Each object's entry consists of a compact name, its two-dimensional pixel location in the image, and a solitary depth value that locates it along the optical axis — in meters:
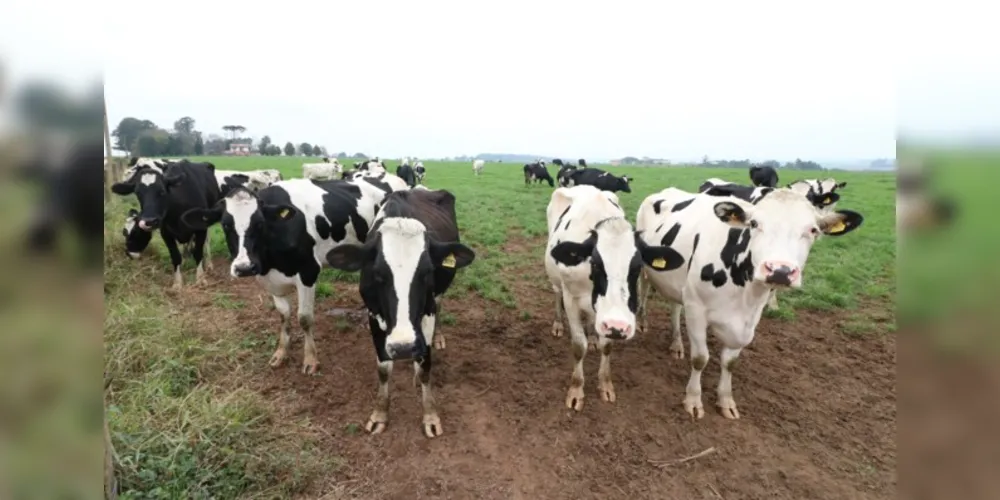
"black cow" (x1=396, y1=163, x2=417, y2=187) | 28.51
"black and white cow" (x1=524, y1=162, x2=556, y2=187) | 33.53
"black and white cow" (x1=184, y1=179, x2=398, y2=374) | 5.11
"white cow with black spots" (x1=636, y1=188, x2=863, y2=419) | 3.81
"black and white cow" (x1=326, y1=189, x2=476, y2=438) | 3.82
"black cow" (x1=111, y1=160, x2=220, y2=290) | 7.62
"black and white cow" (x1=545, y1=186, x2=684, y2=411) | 4.18
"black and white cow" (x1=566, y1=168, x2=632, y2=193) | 22.52
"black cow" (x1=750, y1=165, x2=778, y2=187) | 15.16
